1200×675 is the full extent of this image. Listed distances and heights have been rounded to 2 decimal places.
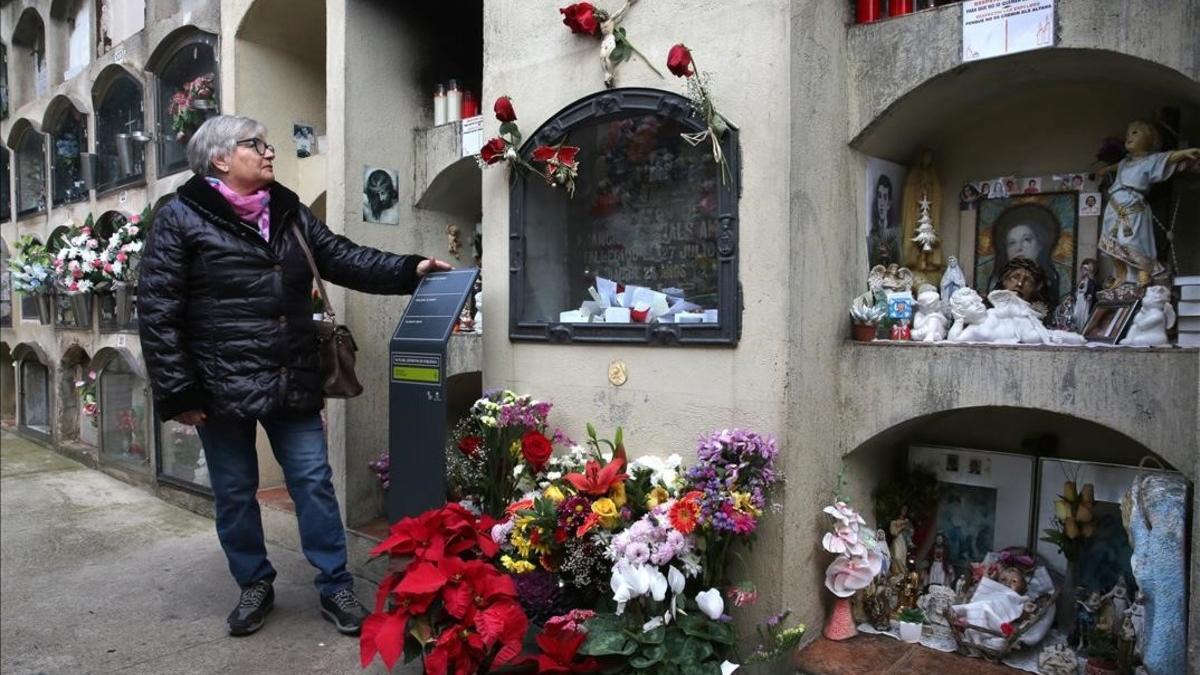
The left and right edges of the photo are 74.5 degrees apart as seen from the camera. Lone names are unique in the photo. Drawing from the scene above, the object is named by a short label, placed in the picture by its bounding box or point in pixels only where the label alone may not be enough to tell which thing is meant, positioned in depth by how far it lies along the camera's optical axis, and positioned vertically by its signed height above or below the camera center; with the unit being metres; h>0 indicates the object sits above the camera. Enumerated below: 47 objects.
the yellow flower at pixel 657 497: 2.79 -0.66
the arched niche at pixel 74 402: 7.74 -0.97
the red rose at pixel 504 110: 3.39 +0.86
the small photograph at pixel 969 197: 3.33 +0.49
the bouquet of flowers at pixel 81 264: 6.60 +0.36
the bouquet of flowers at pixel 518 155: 3.34 +0.67
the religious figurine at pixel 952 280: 3.23 +0.13
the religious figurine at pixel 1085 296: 2.98 +0.07
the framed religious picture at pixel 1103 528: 2.88 -0.79
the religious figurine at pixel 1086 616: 2.78 -1.07
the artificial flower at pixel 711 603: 2.55 -0.95
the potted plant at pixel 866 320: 3.05 -0.03
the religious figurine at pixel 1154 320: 2.57 -0.02
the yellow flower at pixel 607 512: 2.70 -0.69
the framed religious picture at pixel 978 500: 3.15 -0.77
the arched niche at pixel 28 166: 8.62 +1.58
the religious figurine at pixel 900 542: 3.19 -0.94
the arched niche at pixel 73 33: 7.74 +2.76
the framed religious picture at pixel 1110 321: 2.70 -0.02
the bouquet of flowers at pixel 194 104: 5.63 +1.46
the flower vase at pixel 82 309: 7.11 -0.02
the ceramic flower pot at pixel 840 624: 3.02 -1.20
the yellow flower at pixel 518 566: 2.82 -0.92
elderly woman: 3.09 -0.09
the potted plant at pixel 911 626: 2.99 -1.19
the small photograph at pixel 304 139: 5.59 +1.20
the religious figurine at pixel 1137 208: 2.73 +0.37
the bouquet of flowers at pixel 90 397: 7.18 -0.84
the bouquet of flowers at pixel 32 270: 7.73 +0.35
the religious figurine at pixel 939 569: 3.23 -1.05
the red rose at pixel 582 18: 3.16 +1.17
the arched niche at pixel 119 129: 6.56 +1.56
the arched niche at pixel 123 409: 6.59 -0.89
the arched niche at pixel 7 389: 10.09 -1.08
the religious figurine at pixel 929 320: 2.98 -0.03
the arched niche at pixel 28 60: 8.76 +2.79
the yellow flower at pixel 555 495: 2.85 -0.68
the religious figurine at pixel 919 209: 3.37 +0.44
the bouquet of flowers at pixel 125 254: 6.32 +0.43
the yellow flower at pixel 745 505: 2.64 -0.65
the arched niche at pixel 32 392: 8.81 -0.99
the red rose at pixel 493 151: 3.48 +0.70
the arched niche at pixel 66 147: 7.74 +1.60
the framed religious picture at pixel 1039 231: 3.07 +0.33
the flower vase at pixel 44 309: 8.13 -0.03
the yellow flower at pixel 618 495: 2.80 -0.66
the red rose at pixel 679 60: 2.72 +0.87
